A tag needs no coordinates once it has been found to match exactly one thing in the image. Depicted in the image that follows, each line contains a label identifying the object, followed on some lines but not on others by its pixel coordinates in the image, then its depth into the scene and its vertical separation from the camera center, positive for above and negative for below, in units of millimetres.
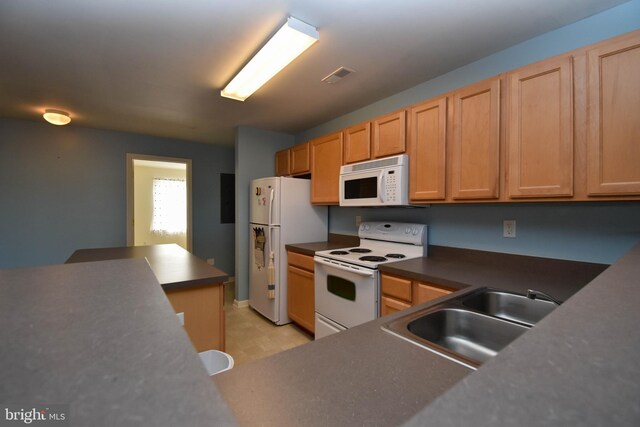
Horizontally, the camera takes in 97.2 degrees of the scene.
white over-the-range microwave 2168 +241
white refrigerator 3059 -224
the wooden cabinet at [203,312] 1488 -557
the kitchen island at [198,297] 1468 -466
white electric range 1995 -466
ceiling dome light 2977 +1007
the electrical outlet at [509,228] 1876 -112
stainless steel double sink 976 -432
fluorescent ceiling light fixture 1670 +1066
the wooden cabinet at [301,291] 2715 -806
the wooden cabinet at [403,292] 1661 -509
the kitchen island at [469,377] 272 -191
